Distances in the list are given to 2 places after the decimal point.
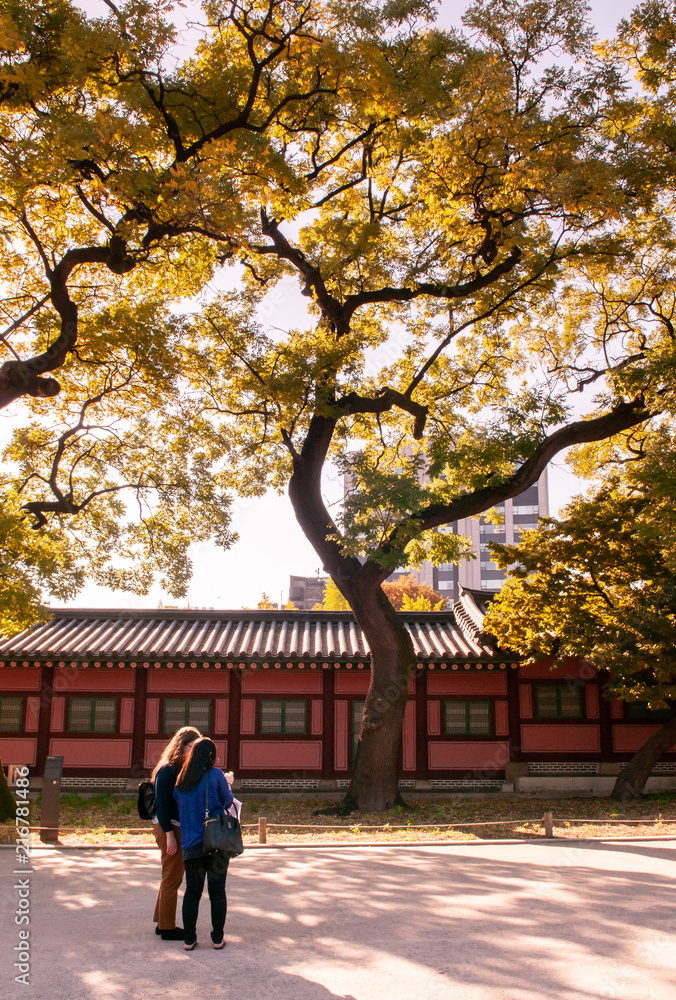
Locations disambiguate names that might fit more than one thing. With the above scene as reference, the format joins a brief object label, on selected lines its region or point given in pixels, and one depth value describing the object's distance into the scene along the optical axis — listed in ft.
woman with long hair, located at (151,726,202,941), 18.11
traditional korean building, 52.80
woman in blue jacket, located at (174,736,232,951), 17.16
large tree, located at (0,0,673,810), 31.14
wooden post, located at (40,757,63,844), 36.11
